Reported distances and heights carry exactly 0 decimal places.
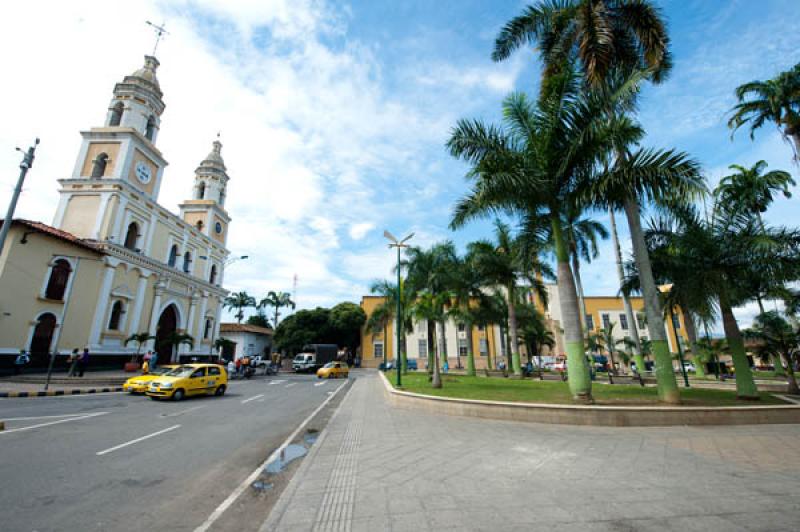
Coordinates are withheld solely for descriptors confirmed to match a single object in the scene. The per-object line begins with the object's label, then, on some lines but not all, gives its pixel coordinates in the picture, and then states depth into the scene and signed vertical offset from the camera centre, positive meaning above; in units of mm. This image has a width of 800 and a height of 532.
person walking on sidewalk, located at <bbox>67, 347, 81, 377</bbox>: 18145 -230
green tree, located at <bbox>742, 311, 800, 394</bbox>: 13648 +865
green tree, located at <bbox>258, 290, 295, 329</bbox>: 64625 +10396
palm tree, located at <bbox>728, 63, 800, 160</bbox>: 17359 +13238
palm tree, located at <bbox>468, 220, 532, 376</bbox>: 23656 +6056
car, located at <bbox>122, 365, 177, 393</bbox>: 14711 -1190
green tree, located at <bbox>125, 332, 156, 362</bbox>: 24000 +1248
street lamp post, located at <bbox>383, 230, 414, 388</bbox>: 17375 +5899
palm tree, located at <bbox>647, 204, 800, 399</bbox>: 10406 +3023
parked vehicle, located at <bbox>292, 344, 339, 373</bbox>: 37219 -73
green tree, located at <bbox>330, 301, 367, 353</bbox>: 51219 +5058
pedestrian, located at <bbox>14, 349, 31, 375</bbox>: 18562 -294
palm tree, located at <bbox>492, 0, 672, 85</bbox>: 11141 +11423
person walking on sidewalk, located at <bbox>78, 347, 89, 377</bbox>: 18789 -343
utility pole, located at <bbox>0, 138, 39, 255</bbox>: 12320 +6733
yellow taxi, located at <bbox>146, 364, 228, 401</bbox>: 12930 -1045
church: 20141 +6861
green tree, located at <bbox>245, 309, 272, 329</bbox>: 75438 +7921
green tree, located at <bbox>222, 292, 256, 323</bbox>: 68125 +10605
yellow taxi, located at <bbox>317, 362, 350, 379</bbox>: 29281 -1233
